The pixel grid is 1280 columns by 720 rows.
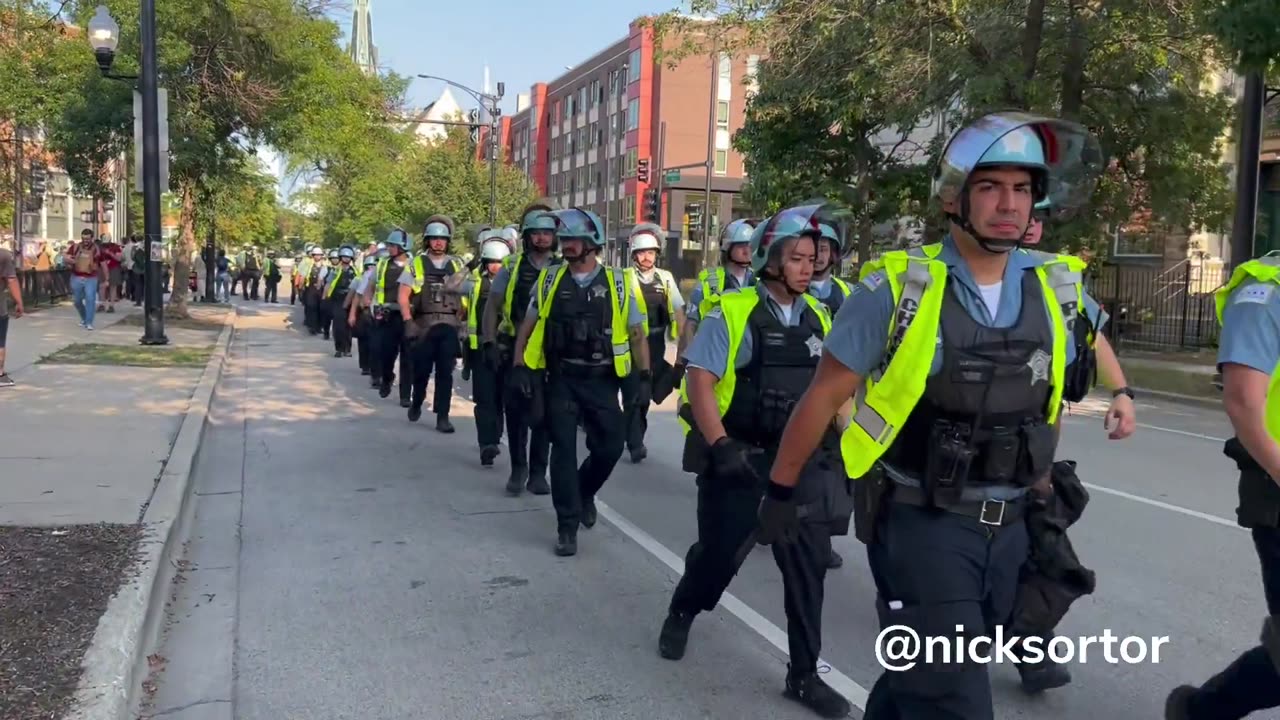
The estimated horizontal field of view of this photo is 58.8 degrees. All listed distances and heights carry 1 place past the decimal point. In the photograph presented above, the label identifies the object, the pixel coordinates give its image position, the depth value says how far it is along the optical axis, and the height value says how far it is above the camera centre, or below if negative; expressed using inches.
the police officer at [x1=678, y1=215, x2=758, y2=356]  306.3 +0.1
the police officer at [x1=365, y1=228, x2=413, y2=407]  483.2 -25.3
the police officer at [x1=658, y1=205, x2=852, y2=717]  165.3 -20.6
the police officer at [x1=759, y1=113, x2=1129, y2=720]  111.7 -12.2
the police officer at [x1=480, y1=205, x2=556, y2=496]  308.3 -17.0
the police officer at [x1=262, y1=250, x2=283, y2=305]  1551.4 -39.4
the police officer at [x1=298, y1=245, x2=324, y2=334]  943.5 -33.9
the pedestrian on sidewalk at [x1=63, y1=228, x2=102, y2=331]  780.6 -27.2
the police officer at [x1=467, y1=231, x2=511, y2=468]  359.9 -34.9
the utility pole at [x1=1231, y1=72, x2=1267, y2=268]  600.1 +64.5
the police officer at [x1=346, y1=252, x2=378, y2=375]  578.9 -31.5
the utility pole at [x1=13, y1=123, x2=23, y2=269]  1117.6 +54.5
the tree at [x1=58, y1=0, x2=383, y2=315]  772.0 +126.2
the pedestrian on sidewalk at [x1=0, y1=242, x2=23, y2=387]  462.3 -17.5
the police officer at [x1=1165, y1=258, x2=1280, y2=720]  125.4 -14.3
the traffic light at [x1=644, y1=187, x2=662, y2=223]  1220.5 +67.6
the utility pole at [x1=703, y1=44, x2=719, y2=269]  1362.0 +150.9
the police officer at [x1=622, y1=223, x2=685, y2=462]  372.5 -10.5
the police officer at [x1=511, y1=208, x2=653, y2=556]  251.1 -20.1
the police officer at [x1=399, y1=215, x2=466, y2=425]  419.2 -20.2
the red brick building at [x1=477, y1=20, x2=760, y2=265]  2228.1 +303.0
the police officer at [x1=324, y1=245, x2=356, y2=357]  722.3 -26.6
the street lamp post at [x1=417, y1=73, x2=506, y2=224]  1341.3 +156.6
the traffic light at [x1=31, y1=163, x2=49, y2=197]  1263.5 +76.8
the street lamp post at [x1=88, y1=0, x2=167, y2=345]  634.8 +65.4
